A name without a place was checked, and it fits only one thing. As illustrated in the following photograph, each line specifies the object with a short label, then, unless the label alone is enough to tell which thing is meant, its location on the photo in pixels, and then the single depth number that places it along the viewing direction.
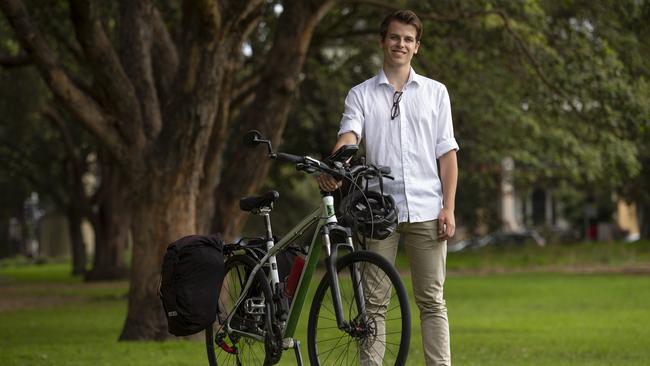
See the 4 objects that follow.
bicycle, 6.48
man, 6.86
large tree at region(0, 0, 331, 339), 13.65
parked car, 61.41
